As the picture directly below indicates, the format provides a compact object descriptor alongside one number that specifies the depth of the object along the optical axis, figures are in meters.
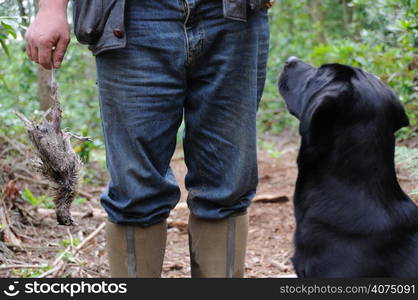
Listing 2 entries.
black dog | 2.23
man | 2.28
